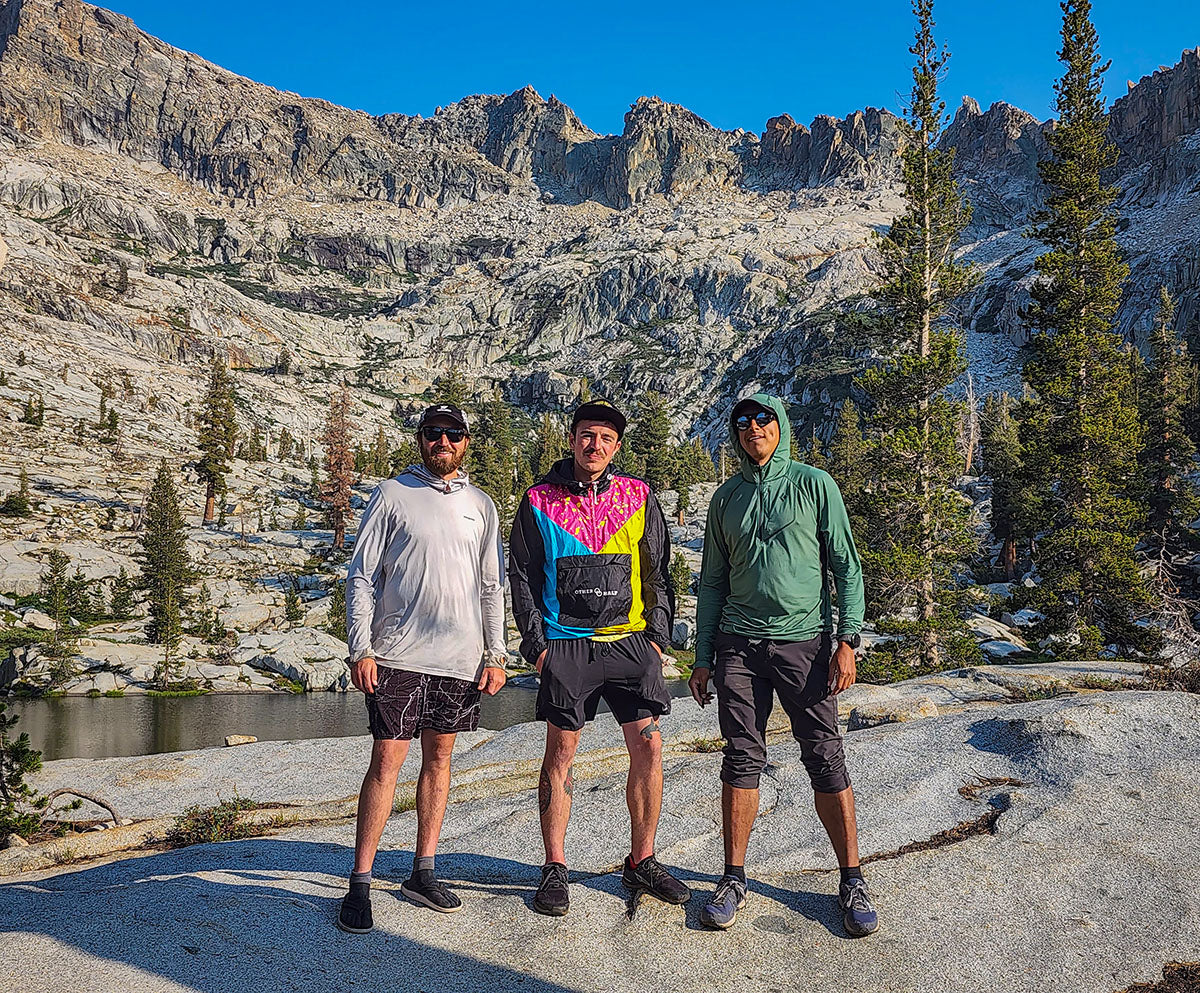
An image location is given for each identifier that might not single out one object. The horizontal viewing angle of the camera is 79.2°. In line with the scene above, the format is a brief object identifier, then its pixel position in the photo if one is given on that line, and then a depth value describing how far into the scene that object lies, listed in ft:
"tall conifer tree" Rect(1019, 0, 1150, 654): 80.07
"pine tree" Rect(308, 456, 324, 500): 279.73
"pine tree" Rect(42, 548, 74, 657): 142.92
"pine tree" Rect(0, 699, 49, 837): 27.09
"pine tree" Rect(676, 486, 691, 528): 293.78
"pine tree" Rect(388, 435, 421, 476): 305.55
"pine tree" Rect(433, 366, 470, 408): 233.14
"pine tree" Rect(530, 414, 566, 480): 316.60
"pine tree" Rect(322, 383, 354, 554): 238.68
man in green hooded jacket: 16.02
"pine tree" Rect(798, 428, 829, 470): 269.23
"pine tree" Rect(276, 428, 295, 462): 395.65
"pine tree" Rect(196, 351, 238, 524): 236.02
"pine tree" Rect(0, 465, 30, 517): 221.05
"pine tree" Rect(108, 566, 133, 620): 180.08
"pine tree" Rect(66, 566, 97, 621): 170.60
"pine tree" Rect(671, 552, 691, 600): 201.98
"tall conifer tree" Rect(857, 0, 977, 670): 76.69
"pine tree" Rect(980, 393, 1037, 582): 181.61
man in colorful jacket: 16.61
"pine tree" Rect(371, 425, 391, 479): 344.49
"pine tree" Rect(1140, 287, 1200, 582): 142.31
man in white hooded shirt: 16.24
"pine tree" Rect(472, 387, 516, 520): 224.94
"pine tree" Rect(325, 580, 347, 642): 177.06
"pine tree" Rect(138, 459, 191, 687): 156.46
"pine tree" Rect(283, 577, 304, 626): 181.16
